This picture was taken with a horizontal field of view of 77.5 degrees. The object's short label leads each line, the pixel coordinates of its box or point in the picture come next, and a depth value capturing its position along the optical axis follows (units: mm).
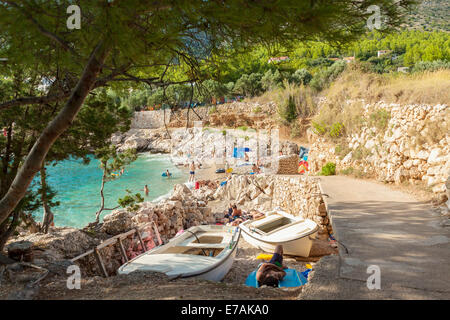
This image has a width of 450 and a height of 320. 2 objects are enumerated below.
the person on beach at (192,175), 17916
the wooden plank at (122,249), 5693
